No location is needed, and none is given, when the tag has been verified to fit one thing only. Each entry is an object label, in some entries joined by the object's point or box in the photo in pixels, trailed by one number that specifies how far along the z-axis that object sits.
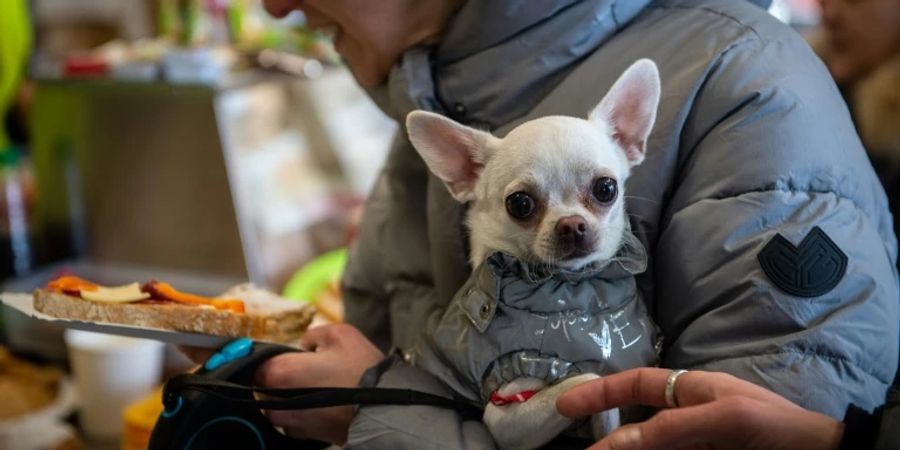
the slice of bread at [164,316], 0.96
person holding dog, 0.80
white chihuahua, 0.82
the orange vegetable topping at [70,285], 0.99
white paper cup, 1.53
